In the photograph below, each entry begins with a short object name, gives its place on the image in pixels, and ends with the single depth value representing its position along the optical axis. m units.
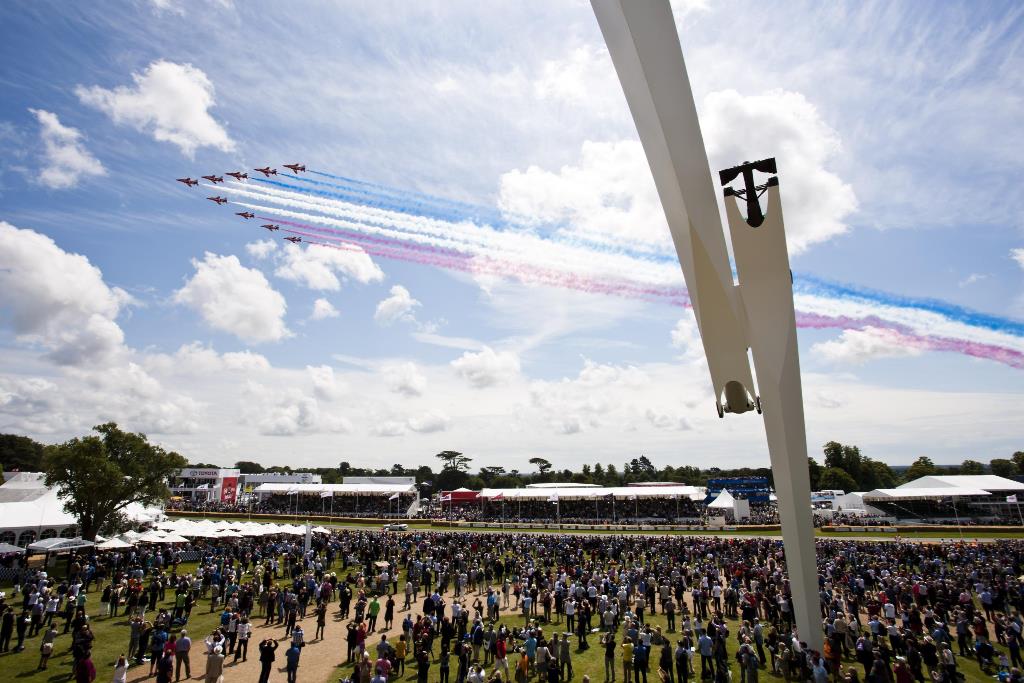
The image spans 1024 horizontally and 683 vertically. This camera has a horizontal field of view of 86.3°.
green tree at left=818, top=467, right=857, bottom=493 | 81.00
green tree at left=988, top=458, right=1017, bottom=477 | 92.28
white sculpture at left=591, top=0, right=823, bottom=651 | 8.11
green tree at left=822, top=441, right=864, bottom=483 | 88.12
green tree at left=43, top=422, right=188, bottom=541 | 29.16
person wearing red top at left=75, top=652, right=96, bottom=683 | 10.66
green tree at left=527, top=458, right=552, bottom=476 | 133.38
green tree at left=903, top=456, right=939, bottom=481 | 88.06
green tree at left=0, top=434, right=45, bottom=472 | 92.81
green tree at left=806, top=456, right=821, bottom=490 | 82.81
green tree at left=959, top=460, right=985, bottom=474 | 97.94
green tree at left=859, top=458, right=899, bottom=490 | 87.44
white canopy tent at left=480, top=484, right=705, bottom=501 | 48.09
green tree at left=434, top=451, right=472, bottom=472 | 116.57
